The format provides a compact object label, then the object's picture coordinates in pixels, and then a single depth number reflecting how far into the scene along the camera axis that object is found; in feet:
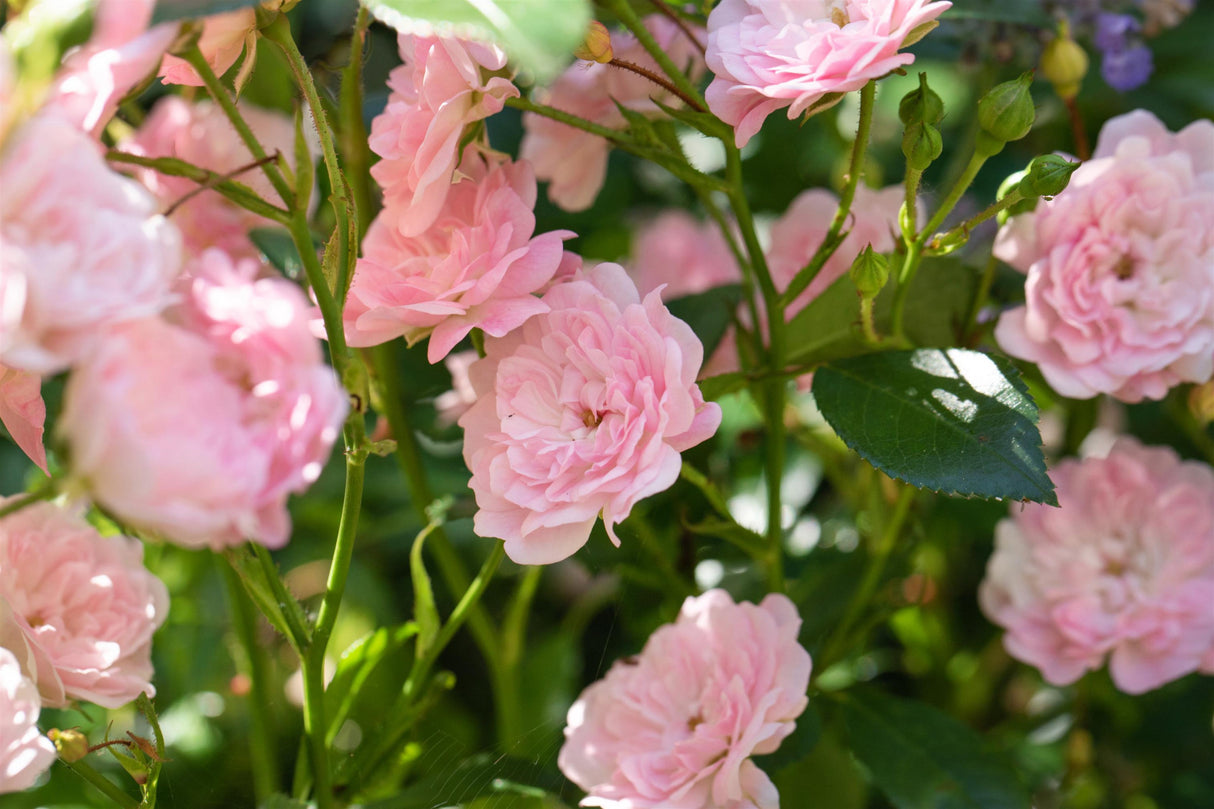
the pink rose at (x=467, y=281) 1.46
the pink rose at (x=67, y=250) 1.28
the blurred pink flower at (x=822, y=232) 1.65
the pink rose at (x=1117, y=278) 1.57
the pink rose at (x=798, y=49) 1.44
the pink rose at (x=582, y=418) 1.43
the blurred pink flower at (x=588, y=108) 1.62
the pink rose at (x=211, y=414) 1.27
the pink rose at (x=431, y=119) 1.45
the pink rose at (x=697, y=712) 1.50
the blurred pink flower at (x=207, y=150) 1.72
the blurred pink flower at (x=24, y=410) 1.43
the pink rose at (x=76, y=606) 1.47
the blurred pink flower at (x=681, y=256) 2.05
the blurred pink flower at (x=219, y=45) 1.42
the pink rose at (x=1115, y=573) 1.68
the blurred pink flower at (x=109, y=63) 1.32
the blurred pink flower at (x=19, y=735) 1.41
